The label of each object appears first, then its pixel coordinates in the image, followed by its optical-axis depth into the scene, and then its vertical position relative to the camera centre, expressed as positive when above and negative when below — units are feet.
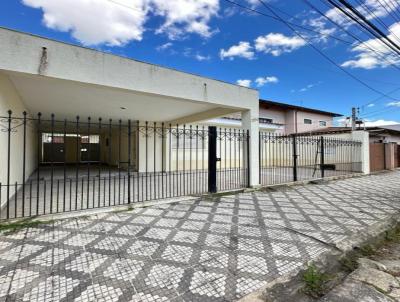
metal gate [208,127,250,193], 22.99 -1.46
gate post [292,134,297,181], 31.33 -1.07
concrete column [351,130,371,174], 42.22 +1.21
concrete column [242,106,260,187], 25.98 +1.41
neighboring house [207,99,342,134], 71.56 +12.56
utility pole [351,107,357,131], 53.85 +9.31
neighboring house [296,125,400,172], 46.82 +0.76
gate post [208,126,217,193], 22.90 -0.88
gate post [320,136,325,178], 35.32 -0.32
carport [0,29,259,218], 14.98 +5.77
